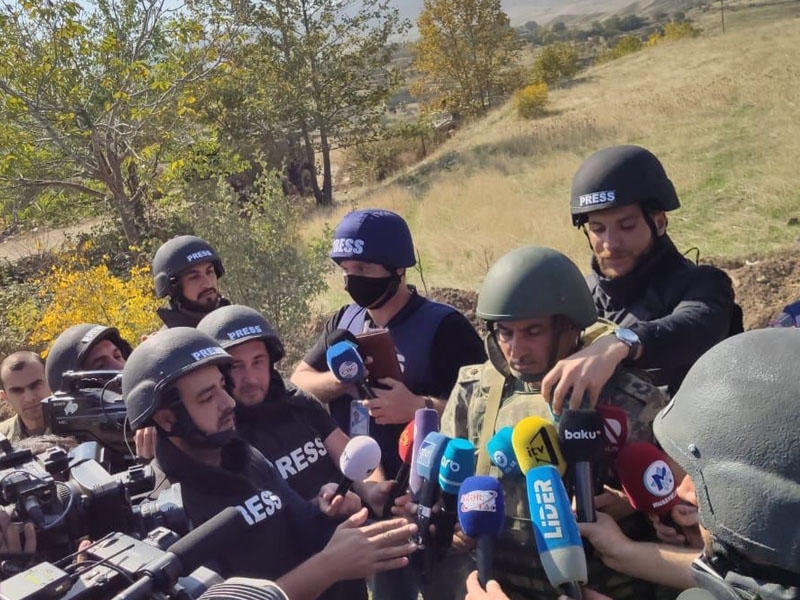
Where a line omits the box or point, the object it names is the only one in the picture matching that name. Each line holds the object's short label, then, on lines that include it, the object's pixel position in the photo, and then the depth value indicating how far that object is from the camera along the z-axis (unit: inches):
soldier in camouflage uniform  99.9
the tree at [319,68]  1023.0
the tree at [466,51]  1483.8
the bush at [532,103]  1230.3
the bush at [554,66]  1626.4
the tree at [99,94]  508.1
